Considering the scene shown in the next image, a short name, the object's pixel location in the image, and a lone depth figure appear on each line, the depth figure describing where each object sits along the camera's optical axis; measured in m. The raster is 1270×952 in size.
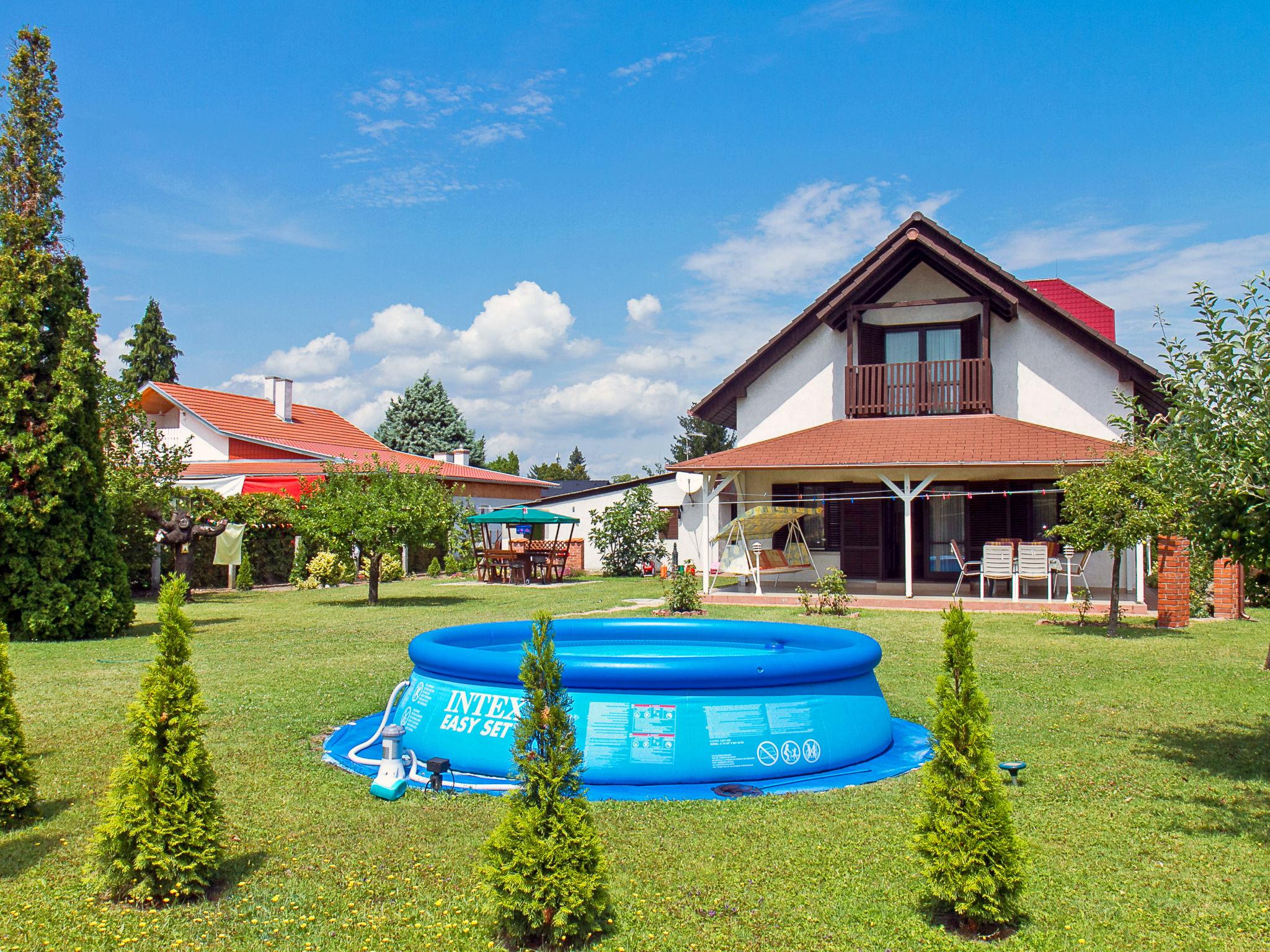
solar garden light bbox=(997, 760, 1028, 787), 6.45
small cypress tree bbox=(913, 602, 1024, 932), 4.12
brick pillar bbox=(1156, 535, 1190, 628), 15.23
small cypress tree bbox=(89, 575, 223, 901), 4.54
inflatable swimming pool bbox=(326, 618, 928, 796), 6.76
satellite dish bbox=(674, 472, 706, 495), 25.05
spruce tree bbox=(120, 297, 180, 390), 53.41
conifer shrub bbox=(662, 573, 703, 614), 16.89
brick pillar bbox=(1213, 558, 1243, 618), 16.81
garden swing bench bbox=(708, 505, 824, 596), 20.36
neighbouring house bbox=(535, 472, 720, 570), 28.56
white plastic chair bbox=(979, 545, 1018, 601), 18.23
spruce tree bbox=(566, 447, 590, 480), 81.62
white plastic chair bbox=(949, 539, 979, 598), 19.05
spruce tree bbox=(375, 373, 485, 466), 61.94
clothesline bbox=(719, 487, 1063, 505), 17.76
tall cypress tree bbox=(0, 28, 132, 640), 14.17
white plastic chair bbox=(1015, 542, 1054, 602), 17.97
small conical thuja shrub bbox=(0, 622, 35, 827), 5.73
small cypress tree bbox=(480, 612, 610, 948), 4.00
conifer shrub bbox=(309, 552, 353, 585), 25.92
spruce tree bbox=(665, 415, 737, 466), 72.56
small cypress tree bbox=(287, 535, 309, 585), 26.06
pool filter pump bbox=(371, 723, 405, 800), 6.36
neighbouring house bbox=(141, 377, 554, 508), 31.58
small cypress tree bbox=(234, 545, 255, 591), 24.52
